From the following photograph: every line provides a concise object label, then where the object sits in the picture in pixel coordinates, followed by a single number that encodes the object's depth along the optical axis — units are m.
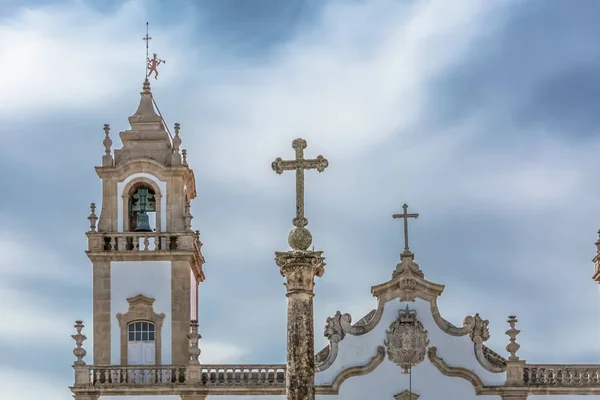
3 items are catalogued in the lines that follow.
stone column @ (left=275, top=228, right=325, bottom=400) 28.25
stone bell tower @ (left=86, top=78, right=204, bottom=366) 43.62
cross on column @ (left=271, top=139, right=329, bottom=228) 29.05
